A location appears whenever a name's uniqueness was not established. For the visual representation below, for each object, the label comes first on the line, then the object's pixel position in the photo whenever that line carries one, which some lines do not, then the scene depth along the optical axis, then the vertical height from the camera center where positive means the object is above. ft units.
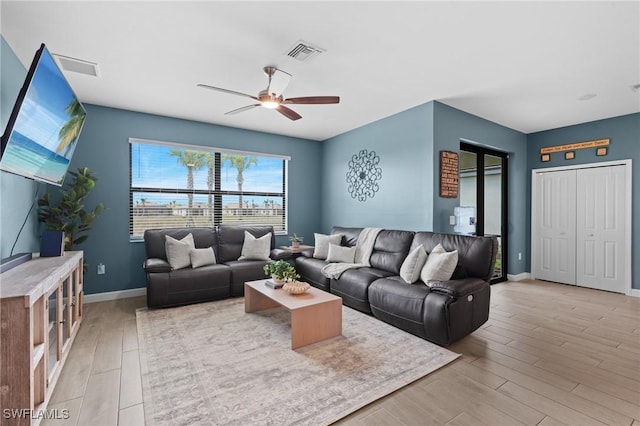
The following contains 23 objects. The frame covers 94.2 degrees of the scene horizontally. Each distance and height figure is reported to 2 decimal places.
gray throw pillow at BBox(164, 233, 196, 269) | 13.11 -1.81
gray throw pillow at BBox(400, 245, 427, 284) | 10.65 -1.98
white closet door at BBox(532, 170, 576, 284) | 16.96 -0.99
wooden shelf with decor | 5.19 -2.47
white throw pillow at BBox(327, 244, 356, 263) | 14.42 -2.10
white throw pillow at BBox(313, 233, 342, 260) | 15.51 -1.72
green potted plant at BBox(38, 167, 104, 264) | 11.41 +0.09
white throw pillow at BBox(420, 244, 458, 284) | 9.97 -1.91
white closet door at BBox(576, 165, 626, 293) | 15.21 -0.94
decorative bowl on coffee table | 10.15 -2.62
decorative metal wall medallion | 16.24 +2.09
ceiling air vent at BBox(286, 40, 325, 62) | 8.52 +4.78
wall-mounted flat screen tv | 6.38 +2.19
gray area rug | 6.18 -4.10
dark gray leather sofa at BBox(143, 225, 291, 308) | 12.16 -2.58
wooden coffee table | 8.90 -3.20
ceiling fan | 9.78 +3.95
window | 14.98 +1.38
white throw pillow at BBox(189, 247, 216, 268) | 13.44 -2.09
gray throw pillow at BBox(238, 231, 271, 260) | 15.42 -1.94
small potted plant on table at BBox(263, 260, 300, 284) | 10.85 -2.25
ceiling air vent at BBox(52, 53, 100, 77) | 9.40 +4.86
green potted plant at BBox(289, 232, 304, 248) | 17.06 -1.77
